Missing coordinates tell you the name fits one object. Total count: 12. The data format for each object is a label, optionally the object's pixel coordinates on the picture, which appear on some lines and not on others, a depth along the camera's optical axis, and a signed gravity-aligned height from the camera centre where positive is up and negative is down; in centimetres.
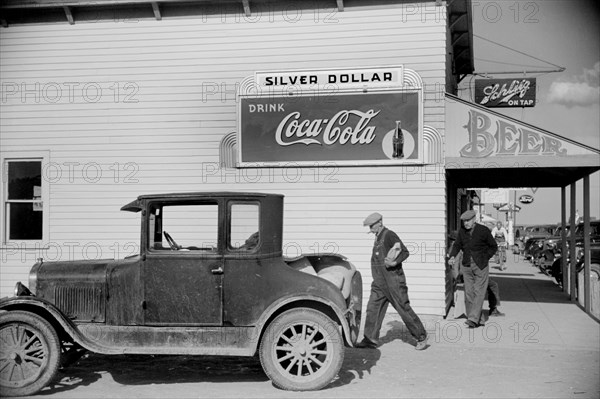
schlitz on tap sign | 2089 +400
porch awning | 1138 +127
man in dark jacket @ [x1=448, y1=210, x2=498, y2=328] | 1069 -64
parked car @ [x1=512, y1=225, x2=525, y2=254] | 3965 -150
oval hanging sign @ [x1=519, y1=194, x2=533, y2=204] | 4738 +149
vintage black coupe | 674 -89
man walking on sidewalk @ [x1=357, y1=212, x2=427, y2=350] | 888 -91
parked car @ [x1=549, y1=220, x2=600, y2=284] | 1731 -68
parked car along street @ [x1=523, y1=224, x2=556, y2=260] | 2945 -77
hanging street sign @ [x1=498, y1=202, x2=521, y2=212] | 4278 +78
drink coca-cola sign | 1173 +163
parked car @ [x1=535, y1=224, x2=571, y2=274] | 2081 -107
